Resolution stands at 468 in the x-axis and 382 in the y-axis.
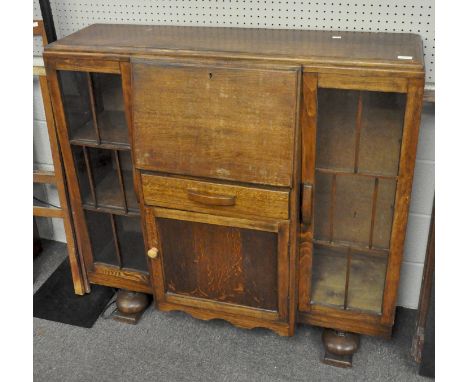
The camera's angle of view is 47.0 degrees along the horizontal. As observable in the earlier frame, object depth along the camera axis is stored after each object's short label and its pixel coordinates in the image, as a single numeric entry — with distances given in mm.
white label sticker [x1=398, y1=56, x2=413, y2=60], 1388
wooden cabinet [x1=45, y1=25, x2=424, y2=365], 1442
